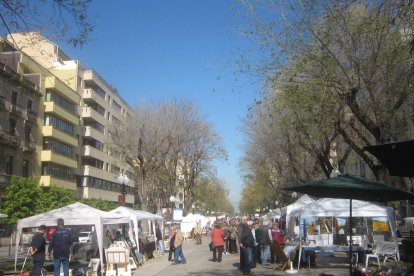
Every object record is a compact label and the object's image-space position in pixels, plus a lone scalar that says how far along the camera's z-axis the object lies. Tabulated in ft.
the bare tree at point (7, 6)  37.29
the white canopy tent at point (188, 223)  163.22
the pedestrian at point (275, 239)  58.54
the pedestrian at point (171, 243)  70.83
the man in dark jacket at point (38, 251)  43.88
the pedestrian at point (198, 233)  128.55
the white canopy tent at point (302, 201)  88.38
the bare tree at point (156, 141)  138.31
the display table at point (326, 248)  58.26
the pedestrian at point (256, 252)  66.28
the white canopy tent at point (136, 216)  73.36
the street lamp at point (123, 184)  86.63
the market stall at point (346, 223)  60.08
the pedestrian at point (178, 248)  67.87
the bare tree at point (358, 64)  52.24
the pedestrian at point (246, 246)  52.70
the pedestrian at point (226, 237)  89.54
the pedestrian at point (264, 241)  63.67
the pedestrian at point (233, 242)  87.61
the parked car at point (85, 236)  101.83
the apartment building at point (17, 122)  136.87
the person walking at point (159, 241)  94.79
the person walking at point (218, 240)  68.13
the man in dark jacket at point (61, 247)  44.96
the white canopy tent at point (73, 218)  56.39
